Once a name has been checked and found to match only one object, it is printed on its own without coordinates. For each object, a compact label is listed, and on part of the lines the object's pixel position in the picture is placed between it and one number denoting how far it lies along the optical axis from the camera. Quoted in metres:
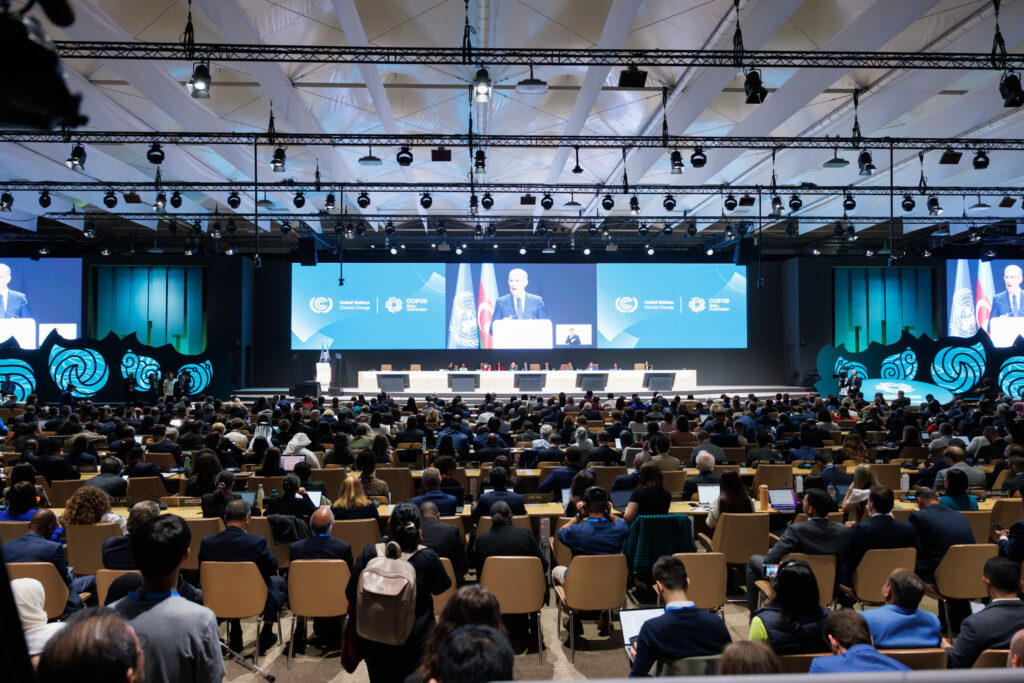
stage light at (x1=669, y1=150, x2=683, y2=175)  12.28
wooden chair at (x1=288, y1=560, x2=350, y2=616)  4.41
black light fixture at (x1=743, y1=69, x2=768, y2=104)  8.83
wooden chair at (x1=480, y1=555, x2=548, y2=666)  4.41
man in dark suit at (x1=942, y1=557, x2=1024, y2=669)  3.20
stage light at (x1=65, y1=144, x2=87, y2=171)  11.80
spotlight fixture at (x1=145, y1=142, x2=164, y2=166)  11.86
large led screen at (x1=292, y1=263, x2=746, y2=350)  23.64
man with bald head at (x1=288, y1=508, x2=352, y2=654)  4.63
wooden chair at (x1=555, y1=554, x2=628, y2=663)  4.51
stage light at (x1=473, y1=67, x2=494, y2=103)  8.83
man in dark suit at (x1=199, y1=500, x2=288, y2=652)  4.44
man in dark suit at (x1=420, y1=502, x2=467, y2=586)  4.34
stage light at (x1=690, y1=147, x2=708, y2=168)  12.02
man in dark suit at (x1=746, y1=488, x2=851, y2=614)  4.62
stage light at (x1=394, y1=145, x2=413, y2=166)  12.18
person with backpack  3.14
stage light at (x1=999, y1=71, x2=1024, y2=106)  8.63
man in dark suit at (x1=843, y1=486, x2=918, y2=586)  4.75
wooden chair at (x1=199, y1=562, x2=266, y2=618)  4.31
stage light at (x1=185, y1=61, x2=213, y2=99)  8.53
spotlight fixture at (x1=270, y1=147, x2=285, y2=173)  12.25
